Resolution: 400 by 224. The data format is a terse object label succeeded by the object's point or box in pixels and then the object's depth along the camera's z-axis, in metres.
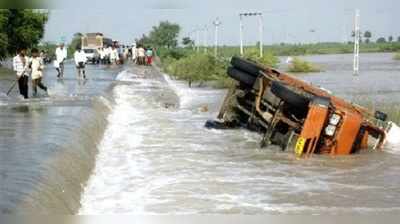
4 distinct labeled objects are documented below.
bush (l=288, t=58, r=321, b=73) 59.81
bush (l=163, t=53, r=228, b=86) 37.74
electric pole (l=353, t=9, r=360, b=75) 50.12
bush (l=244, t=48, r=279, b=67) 47.38
